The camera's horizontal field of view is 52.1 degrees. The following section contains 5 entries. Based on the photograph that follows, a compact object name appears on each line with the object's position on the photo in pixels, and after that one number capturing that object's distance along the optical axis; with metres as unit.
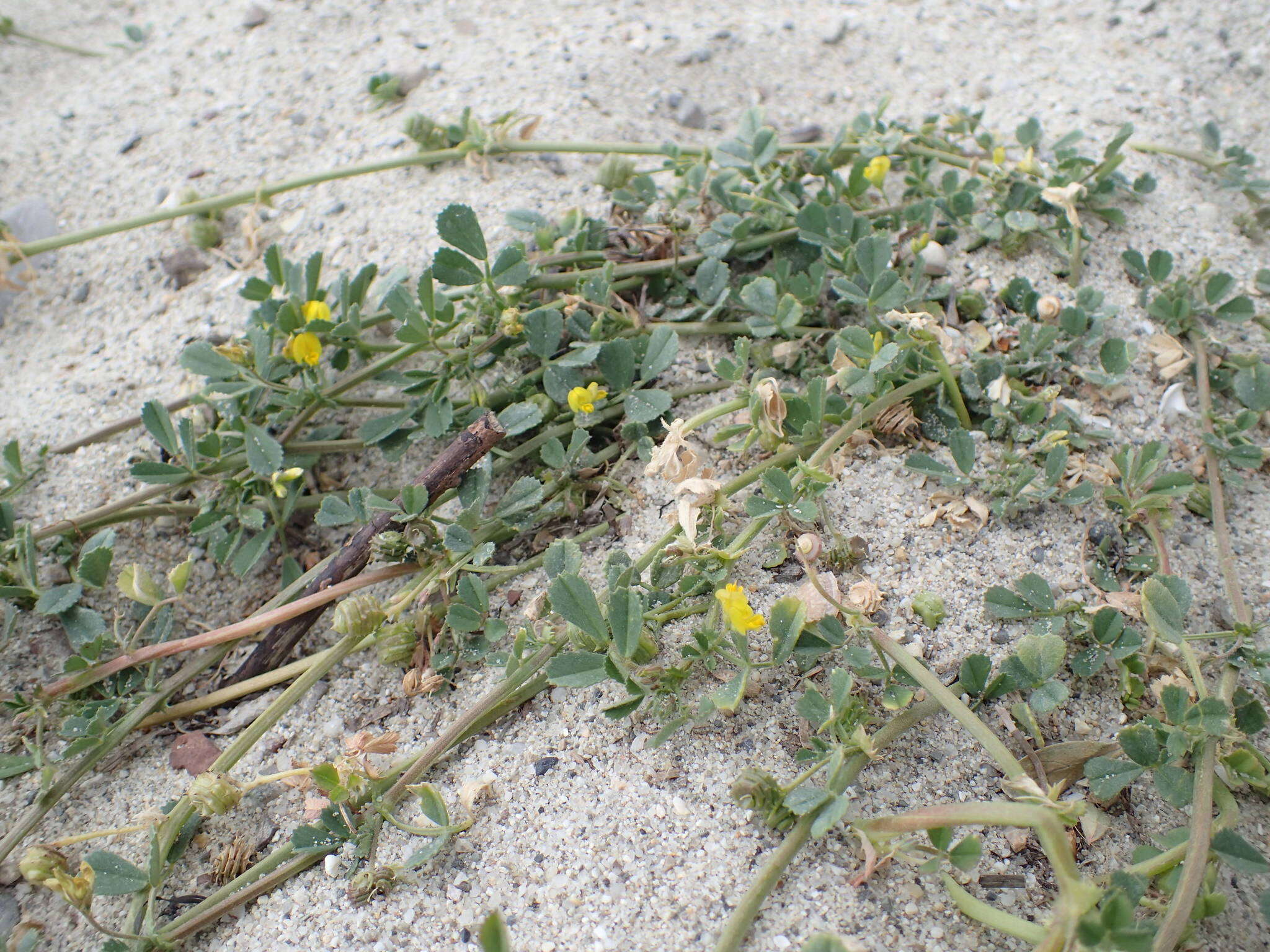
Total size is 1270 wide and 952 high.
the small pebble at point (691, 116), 0.30
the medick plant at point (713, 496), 0.18
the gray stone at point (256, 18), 0.34
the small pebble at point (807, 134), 0.29
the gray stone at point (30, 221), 0.29
